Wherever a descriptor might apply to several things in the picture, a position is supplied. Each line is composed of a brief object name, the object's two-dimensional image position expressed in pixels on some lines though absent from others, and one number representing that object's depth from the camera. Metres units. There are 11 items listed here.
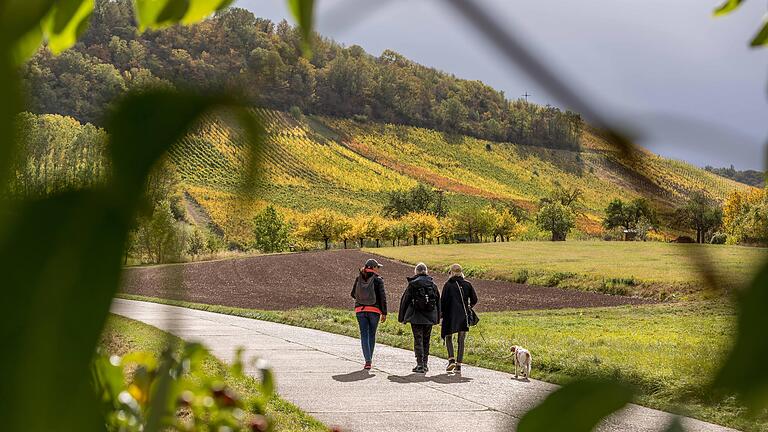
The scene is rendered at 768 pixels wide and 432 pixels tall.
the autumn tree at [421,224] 132.87
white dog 49.13
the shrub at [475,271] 92.15
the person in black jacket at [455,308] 50.08
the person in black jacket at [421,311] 50.01
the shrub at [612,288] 74.62
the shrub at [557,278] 83.87
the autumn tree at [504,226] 131.35
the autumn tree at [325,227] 94.69
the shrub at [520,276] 87.14
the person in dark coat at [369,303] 49.94
